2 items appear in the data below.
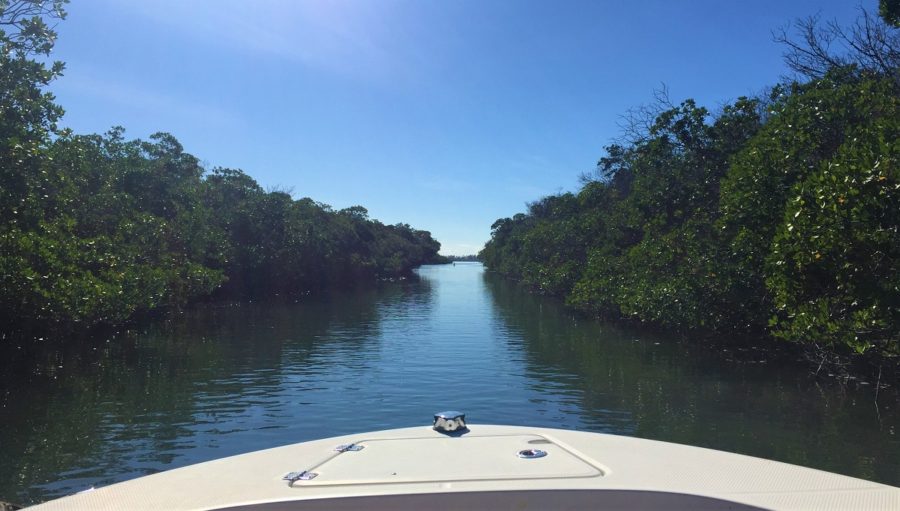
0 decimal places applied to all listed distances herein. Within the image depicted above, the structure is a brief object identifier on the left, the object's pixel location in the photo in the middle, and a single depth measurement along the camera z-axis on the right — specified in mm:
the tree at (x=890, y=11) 10512
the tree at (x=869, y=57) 14453
